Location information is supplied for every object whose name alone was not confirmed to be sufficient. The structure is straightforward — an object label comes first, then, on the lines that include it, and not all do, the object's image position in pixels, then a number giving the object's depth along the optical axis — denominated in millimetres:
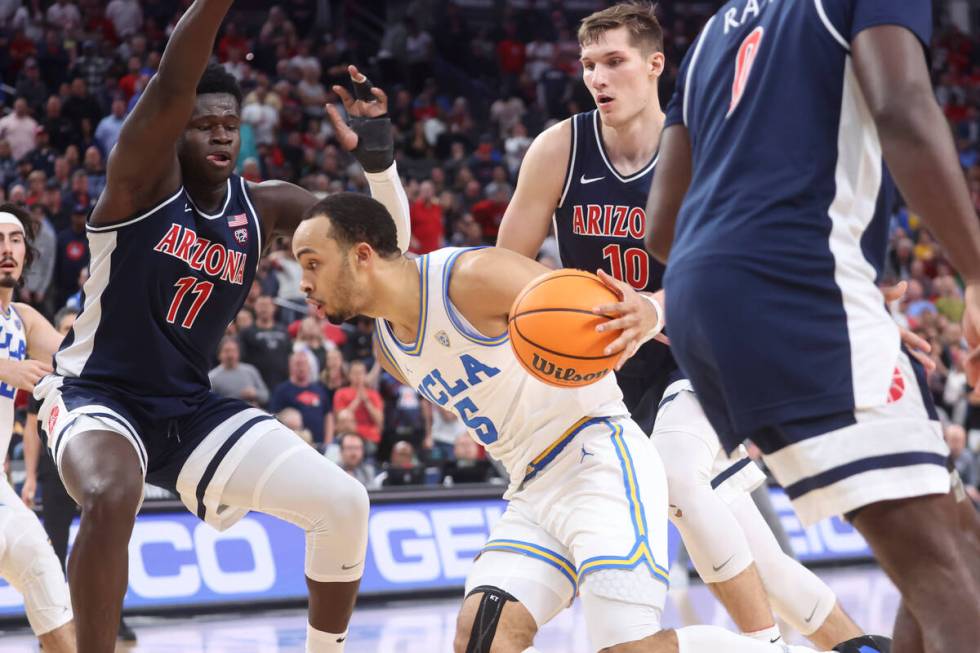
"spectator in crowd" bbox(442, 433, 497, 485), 11148
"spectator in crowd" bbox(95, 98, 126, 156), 14227
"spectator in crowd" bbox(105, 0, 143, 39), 17750
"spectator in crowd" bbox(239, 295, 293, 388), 12031
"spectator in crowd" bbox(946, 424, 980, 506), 13008
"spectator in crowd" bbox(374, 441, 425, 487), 10836
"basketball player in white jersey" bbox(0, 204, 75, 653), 5688
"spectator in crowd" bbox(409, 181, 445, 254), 15336
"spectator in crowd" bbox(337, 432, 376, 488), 10672
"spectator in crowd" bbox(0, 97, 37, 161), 14227
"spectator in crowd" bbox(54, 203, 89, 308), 12509
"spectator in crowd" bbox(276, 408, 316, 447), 10945
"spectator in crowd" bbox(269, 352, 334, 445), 11461
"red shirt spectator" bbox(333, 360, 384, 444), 11891
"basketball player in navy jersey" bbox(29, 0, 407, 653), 4836
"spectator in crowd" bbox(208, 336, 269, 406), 11293
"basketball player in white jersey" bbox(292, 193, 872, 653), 3898
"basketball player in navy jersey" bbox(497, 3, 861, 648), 4844
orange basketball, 3715
